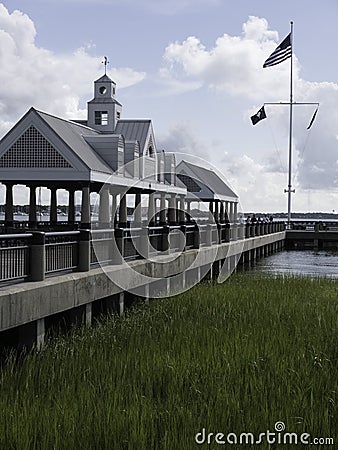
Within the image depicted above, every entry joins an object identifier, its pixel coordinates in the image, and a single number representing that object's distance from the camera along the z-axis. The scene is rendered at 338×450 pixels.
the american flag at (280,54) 53.12
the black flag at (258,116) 59.91
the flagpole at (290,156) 71.06
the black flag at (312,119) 67.24
